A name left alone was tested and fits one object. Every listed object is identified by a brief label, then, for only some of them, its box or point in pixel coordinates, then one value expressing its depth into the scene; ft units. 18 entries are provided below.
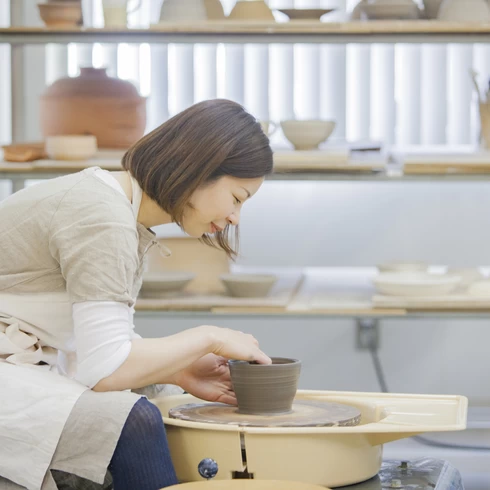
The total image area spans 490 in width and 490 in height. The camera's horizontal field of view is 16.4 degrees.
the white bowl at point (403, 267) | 16.71
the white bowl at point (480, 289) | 15.65
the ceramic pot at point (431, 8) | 16.63
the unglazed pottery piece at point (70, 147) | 16.23
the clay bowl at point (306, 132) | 16.23
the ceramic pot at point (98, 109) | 16.86
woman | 8.97
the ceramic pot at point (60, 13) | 16.65
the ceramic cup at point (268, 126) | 15.94
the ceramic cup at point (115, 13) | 16.62
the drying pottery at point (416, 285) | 15.61
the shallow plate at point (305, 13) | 16.41
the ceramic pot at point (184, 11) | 16.50
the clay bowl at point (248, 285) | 16.02
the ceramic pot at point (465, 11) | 16.08
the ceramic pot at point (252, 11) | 16.45
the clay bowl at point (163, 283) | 16.31
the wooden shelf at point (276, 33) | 16.11
